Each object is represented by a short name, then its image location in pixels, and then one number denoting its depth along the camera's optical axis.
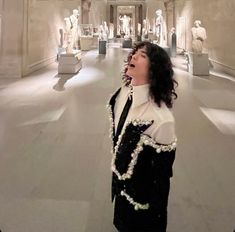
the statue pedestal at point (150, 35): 29.40
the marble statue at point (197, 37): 12.68
